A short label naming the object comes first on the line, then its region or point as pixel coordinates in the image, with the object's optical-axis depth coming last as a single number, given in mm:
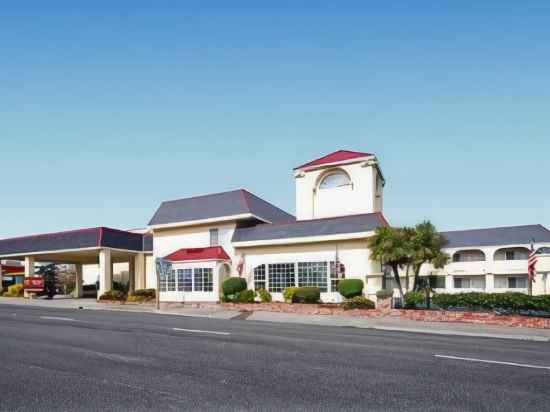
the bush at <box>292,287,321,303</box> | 26734
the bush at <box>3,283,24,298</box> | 38875
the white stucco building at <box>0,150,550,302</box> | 28484
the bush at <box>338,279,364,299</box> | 26469
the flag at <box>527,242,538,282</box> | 27453
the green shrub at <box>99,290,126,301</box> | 33178
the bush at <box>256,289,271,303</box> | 29094
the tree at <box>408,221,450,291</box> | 24922
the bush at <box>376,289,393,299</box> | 24531
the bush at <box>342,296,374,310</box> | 24359
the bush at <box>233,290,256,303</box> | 28203
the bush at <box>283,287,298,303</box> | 27375
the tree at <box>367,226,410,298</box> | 24781
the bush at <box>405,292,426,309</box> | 23245
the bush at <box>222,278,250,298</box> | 29484
